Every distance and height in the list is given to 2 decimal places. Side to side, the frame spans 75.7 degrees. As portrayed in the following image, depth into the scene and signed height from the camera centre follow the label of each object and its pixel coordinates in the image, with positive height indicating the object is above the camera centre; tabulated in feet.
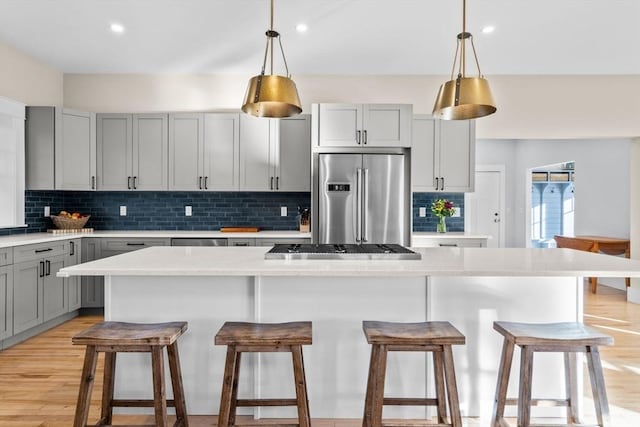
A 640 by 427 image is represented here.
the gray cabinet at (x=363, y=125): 14.14 +2.98
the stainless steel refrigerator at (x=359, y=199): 13.74 +0.42
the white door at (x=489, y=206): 26.86 +0.38
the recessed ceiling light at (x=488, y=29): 11.87 +5.33
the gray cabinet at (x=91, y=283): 14.30 -2.52
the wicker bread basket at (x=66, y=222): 14.67 -0.41
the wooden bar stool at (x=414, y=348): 5.81 -1.96
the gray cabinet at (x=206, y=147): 15.07 +2.34
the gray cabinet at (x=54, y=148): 14.03 +2.16
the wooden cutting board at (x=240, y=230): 15.33 -0.70
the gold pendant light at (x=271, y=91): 7.06 +2.08
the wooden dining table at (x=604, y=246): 18.40 -1.52
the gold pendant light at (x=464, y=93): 6.95 +2.04
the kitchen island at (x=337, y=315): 7.29 -1.85
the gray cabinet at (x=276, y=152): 14.96 +2.15
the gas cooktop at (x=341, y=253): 7.36 -0.76
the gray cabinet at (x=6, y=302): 10.95 -2.47
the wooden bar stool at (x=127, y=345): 5.89 -1.92
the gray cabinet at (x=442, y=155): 15.06 +2.08
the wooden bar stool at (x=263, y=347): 5.84 -1.96
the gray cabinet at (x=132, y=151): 15.03 +2.18
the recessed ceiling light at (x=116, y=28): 11.89 +5.37
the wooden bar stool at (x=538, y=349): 5.91 -1.99
